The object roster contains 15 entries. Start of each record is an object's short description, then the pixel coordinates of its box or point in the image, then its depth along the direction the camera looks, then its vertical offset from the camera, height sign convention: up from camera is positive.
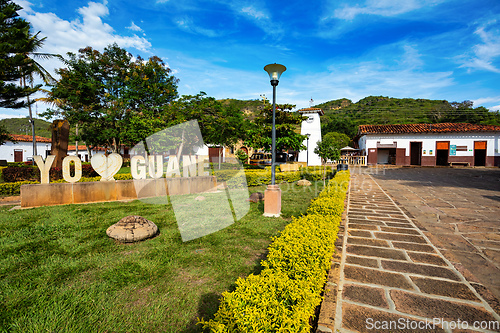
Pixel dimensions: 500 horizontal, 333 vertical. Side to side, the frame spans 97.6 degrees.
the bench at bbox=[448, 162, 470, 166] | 23.79 -0.56
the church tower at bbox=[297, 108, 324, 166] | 28.14 +4.26
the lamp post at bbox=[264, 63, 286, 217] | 5.91 -0.92
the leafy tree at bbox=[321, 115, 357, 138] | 45.11 +6.69
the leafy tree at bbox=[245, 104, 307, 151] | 15.98 +1.98
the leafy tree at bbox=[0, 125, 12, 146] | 20.60 +2.23
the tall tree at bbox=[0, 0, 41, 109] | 13.28 +6.70
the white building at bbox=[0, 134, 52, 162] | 32.06 +1.53
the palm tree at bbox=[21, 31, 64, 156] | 14.91 +6.76
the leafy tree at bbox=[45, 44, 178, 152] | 21.17 +6.69
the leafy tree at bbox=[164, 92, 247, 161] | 17.16 +3.46
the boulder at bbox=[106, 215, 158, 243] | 4.42 -1.49
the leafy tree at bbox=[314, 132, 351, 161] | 20.28 +0.67
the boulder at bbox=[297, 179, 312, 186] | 12.67 -1.45
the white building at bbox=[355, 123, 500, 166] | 23.73 +1.70
